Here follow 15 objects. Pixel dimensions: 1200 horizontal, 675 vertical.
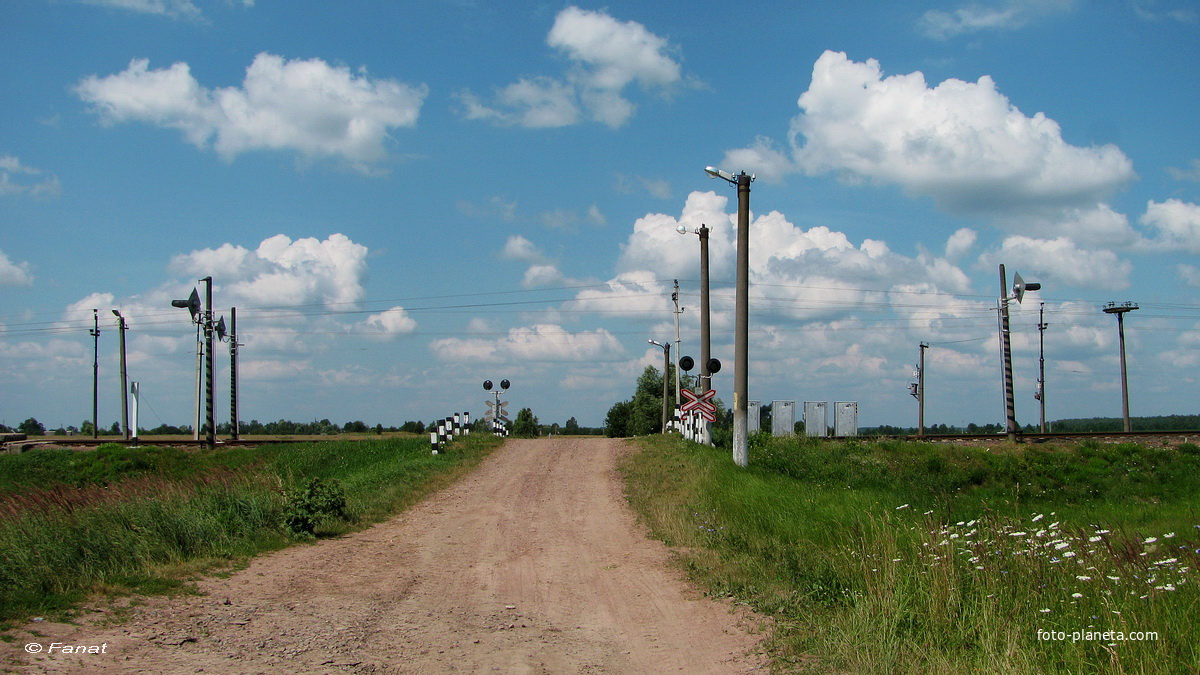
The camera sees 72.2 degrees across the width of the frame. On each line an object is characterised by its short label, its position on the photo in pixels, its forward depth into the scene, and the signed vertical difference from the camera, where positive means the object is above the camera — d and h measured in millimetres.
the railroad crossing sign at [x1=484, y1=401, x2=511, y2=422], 36869 -1215
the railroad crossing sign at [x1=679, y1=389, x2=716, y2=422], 24062 -525
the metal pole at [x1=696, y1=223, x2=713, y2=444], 24953 +1615
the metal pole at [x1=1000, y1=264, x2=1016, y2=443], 35094 +1007
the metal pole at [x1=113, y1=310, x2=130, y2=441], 52844 -1172
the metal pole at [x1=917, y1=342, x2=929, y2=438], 56825 -797
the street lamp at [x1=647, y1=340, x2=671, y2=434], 52875 +1134
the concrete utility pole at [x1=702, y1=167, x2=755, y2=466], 19391 +1284
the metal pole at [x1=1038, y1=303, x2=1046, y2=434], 62844 +1493
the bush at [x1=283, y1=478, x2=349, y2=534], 11633 -1714
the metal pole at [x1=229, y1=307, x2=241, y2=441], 43844 +545
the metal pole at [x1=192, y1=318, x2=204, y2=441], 41250 +319
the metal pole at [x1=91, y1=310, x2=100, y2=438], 61647 +613
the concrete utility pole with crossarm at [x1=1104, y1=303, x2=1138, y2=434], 52438 +3078
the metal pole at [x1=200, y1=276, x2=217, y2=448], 39938 +2403
